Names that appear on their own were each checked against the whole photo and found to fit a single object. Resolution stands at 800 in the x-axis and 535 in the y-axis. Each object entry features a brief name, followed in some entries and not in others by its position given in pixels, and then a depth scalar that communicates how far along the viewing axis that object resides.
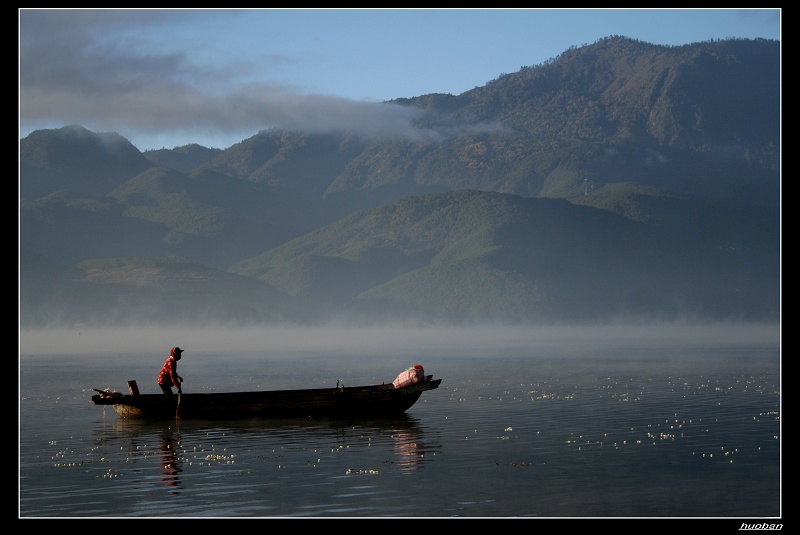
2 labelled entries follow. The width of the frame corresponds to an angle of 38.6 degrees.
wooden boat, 45.53
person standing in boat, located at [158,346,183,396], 45.03
